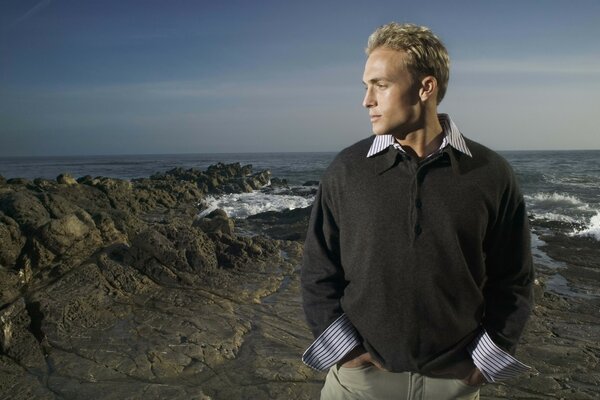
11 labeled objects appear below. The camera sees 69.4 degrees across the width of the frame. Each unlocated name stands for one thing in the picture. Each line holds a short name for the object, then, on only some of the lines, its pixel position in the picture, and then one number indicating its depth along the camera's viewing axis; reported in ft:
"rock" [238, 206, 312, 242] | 39.58
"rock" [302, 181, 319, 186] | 100.68
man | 6.06
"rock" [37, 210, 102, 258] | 20.54
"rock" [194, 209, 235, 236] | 29.53
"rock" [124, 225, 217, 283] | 21.38
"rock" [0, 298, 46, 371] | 14.26
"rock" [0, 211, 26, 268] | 19.36
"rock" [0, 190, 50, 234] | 24.49
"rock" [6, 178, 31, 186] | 57.84
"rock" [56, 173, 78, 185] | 58.49
